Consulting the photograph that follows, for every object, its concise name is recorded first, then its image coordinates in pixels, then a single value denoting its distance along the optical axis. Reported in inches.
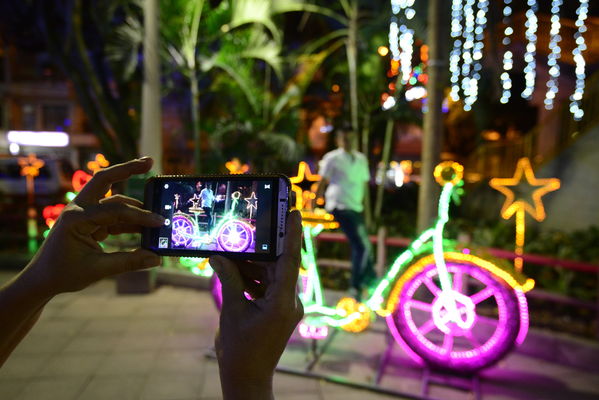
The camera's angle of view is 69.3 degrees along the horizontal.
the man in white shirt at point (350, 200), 167.3
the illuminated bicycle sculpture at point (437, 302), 129.2
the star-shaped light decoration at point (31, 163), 343.0
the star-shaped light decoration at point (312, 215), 145.1
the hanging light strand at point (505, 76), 211.6
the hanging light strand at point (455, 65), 229.1
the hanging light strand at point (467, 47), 203.3
